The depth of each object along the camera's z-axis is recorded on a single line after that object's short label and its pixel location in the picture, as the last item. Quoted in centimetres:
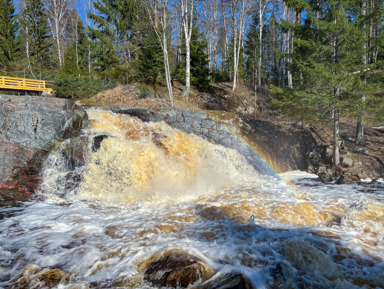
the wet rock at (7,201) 672
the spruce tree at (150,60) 1820
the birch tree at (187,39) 1696
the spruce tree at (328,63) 987
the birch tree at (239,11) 2073
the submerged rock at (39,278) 342
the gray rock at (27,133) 805
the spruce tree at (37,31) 2409
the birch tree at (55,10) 2441
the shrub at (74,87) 1599
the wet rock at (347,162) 1121
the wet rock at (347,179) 978
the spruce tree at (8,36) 2245
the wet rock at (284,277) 348
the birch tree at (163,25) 1534
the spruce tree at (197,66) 1958
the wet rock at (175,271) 342
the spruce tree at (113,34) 1861
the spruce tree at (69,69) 1796
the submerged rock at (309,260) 376
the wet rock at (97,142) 884
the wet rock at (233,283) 307
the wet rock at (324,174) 1028
